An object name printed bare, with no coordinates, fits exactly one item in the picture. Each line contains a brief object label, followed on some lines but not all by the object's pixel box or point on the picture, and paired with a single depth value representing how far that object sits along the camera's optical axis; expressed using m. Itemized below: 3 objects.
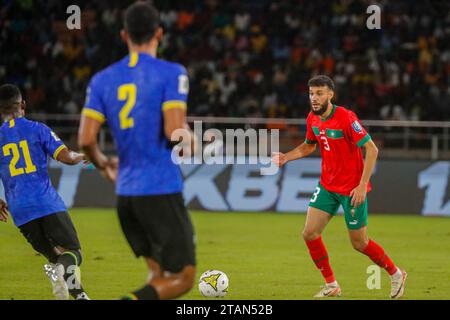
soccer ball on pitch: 18.27
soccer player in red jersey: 18.77
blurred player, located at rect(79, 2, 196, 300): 12.07
